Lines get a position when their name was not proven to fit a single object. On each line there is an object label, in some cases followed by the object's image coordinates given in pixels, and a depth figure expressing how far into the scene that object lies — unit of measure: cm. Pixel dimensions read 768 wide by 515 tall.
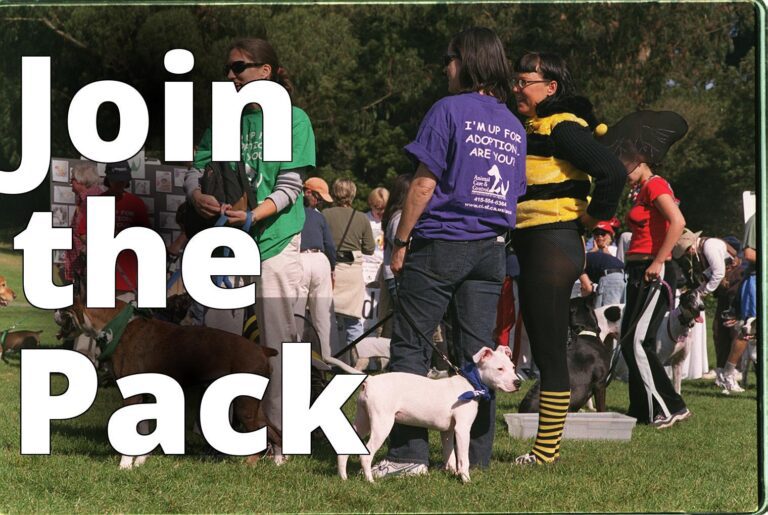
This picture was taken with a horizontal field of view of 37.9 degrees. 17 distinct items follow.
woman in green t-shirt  440
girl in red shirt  560
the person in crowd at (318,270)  652
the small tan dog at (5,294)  734
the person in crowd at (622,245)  812
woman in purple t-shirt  414
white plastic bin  539
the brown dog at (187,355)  441
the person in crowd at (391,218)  650
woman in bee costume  449
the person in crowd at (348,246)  799
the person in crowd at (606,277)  773
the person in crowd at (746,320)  838
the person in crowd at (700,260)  687
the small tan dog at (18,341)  703
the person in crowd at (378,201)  874
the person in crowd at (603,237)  856
